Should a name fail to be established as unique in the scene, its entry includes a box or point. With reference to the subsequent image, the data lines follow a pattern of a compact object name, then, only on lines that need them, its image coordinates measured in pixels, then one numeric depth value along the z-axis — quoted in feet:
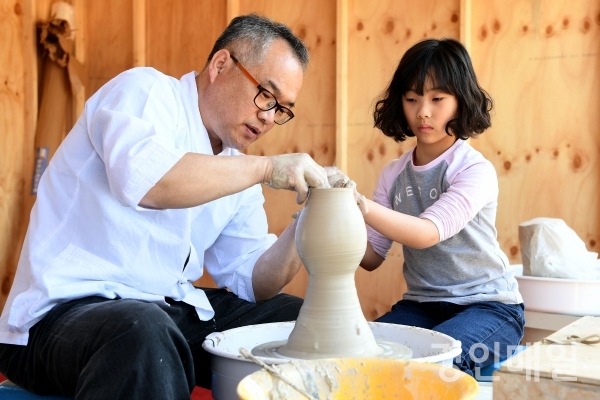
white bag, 9.49
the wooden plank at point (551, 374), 3.99
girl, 7.15
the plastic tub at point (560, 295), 8.95
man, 5.12
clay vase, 5.14
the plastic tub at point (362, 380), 3.88
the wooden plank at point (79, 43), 14.55
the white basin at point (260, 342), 4.93
